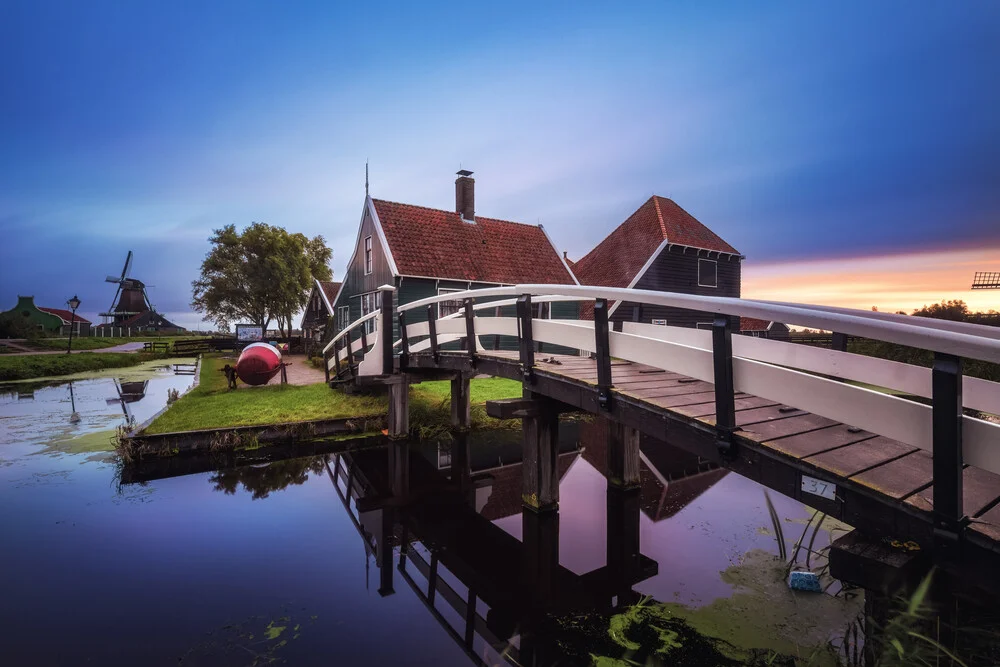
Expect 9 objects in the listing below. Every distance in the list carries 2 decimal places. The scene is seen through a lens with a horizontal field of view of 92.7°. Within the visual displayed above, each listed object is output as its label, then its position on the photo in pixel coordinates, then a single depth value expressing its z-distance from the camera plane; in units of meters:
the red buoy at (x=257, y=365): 15.09
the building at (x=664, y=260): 19.67
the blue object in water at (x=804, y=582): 4.77
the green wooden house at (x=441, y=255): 17.42
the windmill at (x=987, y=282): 35.24
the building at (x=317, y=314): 28.85
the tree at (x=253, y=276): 36.38
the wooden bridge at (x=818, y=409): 2.38
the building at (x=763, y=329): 22.30
